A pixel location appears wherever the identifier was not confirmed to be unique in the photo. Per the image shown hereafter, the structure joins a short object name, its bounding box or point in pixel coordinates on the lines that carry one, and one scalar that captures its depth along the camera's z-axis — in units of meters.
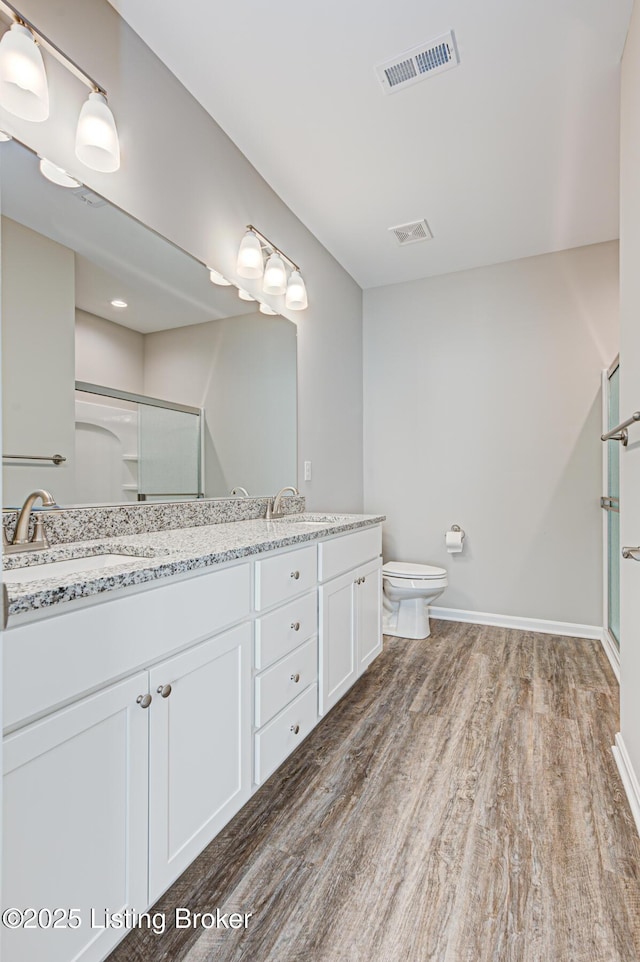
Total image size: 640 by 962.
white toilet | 2.87
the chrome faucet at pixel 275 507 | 2.24
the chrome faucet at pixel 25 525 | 1.19
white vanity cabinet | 0.78
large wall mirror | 1.28
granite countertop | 0.82
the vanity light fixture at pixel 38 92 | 1.19
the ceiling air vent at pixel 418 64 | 1.68
